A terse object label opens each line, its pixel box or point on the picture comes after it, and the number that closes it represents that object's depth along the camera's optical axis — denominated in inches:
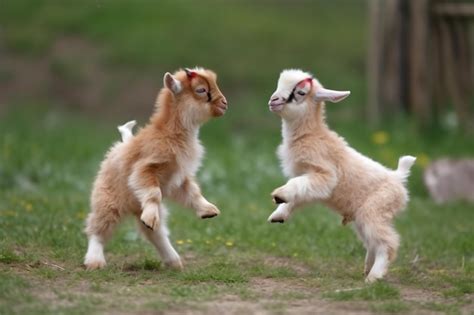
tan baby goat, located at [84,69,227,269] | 577.9
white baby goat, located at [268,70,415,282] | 573.9
